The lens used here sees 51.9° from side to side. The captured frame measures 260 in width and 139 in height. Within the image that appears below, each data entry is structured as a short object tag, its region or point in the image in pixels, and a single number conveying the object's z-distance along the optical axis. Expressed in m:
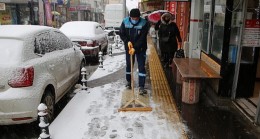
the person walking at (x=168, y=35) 9.73
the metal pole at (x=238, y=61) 5.45
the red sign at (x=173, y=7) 18.00
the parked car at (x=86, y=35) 11.01
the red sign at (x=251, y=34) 5.47
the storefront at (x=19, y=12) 24.28
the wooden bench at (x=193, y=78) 5.77
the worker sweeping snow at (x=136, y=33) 6.30
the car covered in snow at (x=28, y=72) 4.28
